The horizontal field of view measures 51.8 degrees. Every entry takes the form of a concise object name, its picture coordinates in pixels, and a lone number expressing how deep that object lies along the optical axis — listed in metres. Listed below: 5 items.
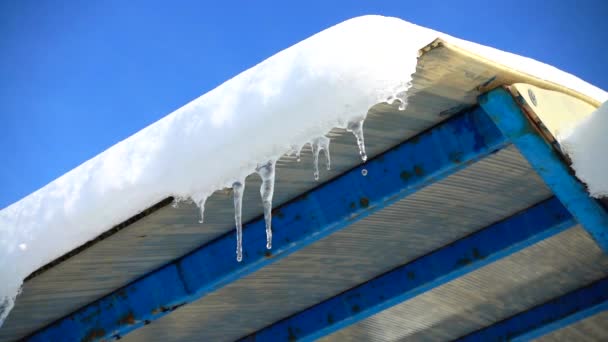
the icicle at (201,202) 2.56
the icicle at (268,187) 2.39
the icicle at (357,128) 2.22
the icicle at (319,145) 2.32
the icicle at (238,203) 2.50
